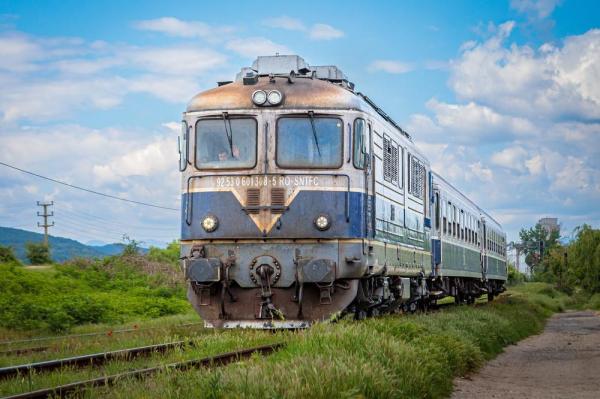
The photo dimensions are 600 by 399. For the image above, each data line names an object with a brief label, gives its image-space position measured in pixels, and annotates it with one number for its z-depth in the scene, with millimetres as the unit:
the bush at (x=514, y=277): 89525
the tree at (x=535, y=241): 128375
